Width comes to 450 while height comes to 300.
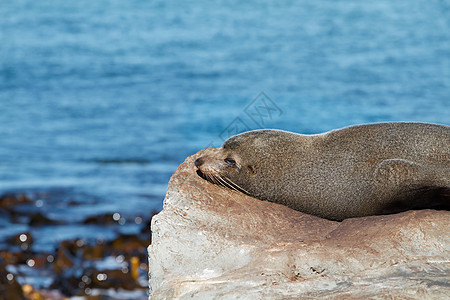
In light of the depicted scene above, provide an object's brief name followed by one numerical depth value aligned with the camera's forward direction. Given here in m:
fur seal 8.98
